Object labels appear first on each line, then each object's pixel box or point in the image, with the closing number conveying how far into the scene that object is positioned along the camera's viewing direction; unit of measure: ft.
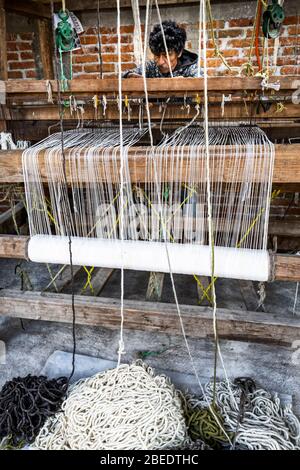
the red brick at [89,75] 11.09
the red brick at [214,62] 10.52
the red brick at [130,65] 10.90
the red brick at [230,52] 10.34
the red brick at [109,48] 10.74
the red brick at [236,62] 10.41
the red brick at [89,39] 10.79
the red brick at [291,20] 9.74
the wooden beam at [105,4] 9.40
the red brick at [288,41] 9.94
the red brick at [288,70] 10.22
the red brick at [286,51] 10.04
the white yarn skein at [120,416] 4.60
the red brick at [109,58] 10.79
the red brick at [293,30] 9.81
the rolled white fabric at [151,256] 4.99
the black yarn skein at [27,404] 5.29
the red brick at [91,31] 10.70
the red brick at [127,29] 10.39
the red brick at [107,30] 10.56
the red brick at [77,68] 11.09
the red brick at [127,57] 10.79
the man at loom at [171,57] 8.27
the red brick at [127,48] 10.64
